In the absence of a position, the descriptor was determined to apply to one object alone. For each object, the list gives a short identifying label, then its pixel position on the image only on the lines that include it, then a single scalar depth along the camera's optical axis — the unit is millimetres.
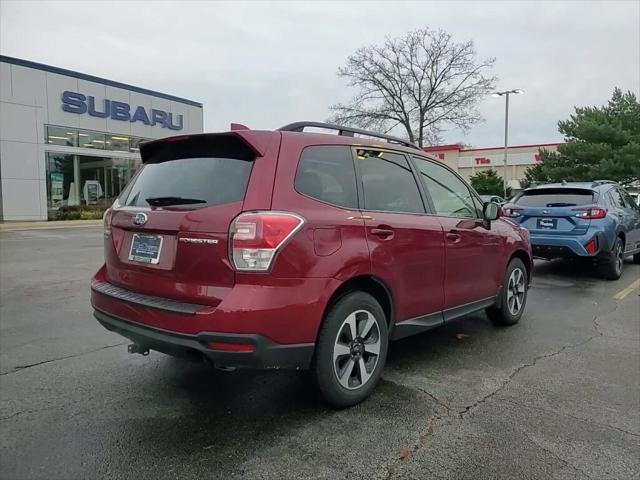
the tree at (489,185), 35094
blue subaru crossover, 8109
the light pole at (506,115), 30256
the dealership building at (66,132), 22438
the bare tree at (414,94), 44719
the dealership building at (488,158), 51531
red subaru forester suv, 2863
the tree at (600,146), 27859
